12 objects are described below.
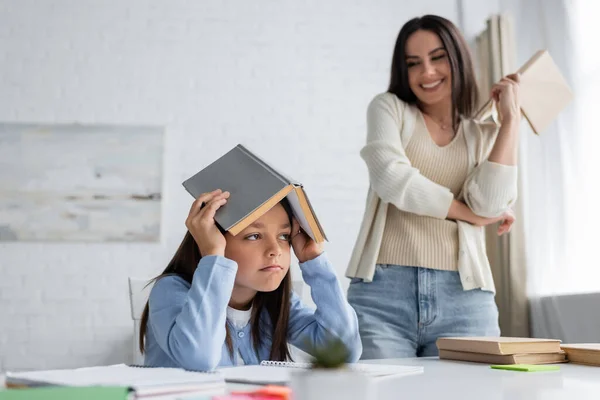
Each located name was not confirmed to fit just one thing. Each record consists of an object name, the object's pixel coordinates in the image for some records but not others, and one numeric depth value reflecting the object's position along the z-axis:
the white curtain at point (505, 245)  3.12
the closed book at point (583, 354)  1.31
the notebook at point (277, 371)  0.90
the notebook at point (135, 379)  0.78
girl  1.22
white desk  0.87
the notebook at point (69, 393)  0.71
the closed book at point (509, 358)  1.29
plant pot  0.52
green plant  0.52
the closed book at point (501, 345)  1.29
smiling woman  1.65
